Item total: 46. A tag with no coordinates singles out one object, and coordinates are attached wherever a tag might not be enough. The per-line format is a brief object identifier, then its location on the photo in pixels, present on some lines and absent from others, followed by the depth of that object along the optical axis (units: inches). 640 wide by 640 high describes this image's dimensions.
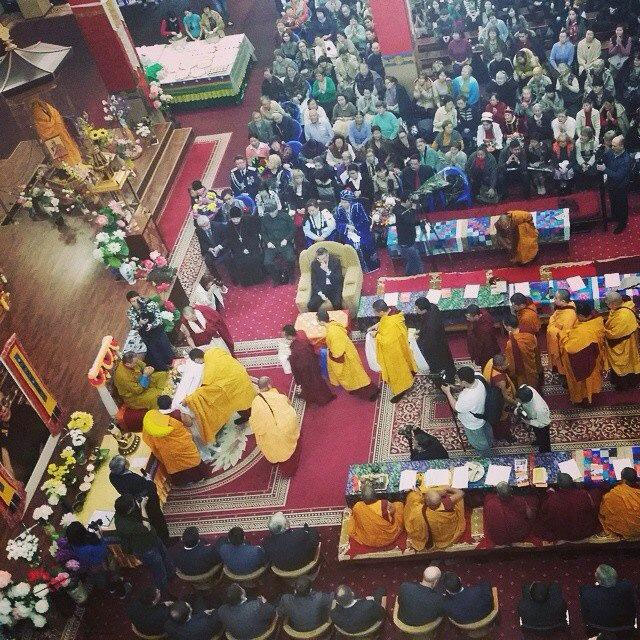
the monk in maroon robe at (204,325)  434.9
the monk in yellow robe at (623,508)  300.4
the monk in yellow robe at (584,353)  358.9
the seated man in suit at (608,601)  275.3
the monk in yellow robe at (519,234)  454.6
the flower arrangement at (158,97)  671.8
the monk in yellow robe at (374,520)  327.9
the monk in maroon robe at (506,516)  314.1
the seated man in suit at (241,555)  331.6
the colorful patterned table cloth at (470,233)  466.0
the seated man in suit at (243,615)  303.3
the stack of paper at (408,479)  347.3
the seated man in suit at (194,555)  335.3
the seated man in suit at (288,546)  326.0
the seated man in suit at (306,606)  300.2
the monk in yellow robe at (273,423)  380.8
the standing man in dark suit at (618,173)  458.3
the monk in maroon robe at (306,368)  408.5
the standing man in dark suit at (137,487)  355.6
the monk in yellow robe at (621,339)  356.2
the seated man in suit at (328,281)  460.8
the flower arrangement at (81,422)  416.2
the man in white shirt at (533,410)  334.3
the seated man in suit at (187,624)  302.7
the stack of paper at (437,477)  343.3
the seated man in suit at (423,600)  290.5
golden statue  582.9
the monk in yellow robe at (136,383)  414.3
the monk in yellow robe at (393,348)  395.5
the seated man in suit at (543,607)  280.2
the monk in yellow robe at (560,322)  368.8
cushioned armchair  458.3
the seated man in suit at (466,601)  287.7
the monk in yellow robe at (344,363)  405.1
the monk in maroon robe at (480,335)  386.9
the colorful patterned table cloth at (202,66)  722.8
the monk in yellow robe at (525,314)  378.6
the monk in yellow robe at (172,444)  378.6
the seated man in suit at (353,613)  293.3
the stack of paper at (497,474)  337.1
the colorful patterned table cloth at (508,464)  331.9
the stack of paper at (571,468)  331.6
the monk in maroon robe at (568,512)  307.6
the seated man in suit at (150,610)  312.2
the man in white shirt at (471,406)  342.3
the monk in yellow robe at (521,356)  366.3
